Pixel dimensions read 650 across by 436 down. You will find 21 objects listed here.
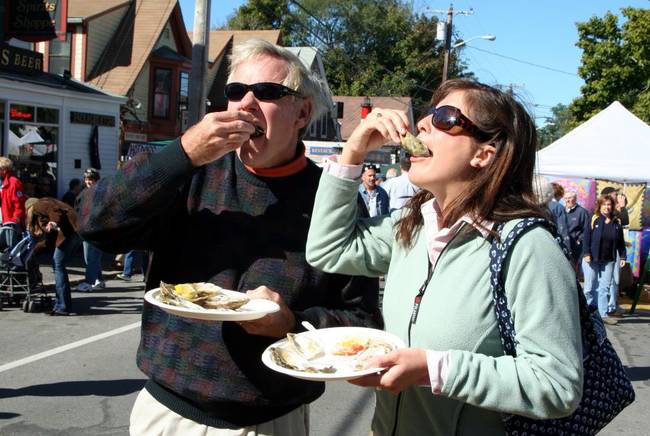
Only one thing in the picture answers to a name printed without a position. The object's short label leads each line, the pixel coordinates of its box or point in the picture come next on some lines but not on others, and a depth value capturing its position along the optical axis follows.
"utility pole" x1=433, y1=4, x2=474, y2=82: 36.46
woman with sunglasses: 1.69
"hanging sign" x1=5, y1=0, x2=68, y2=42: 17.14
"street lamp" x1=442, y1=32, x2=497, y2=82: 34.27
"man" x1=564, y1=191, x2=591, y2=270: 11.66
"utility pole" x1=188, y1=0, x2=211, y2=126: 14.31
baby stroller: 9.72
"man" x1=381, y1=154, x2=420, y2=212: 12.29
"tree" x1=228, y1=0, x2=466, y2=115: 58.88
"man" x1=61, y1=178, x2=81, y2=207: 14.54
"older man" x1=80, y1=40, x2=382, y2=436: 2.23
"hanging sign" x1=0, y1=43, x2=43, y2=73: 16.69
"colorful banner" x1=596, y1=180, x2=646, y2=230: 15.14
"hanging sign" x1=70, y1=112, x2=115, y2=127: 19.61
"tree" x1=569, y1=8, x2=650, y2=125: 31.71
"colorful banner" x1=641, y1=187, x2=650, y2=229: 15.84
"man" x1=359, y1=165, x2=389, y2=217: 12.59
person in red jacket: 9.95
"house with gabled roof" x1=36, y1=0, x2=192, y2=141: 25.30
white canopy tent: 16.08
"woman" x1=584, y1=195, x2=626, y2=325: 11.34
